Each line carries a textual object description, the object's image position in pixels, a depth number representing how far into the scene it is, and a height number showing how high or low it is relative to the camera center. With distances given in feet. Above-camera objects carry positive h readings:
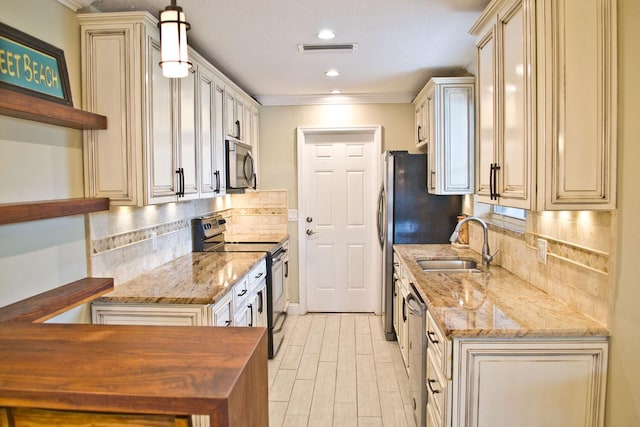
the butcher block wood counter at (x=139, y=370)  3.11 -1.46
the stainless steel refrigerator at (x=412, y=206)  12.55 -0.30
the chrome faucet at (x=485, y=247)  9.50 -1.22
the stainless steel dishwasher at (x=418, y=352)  7.24 -2.97
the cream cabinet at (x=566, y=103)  5.11 +1.18
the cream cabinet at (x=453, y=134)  11.06 +1.67
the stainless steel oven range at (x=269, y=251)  11.69 -1.65
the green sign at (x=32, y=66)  5.45 +1.95
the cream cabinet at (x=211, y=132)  9.88 +1.71
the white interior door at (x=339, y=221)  15.98 -0.95
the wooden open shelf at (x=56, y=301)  5.37 -1.46
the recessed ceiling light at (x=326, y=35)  8.88 +3.59
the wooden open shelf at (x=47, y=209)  5.08 -0.12
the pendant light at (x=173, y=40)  4.85 +1.90
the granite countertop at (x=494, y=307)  5.40 -1.75
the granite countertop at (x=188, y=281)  7.16 -1.66
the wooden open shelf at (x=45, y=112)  5.21 +1.27
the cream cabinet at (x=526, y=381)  5.40 -2.49
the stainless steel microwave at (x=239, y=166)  11.81 +0.98
